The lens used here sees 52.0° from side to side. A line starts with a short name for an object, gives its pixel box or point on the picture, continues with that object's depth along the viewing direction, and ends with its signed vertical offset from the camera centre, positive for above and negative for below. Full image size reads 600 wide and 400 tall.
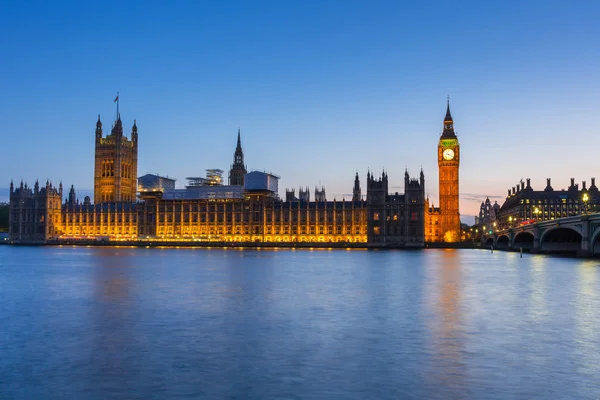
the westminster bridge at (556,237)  71.88 -0.75
